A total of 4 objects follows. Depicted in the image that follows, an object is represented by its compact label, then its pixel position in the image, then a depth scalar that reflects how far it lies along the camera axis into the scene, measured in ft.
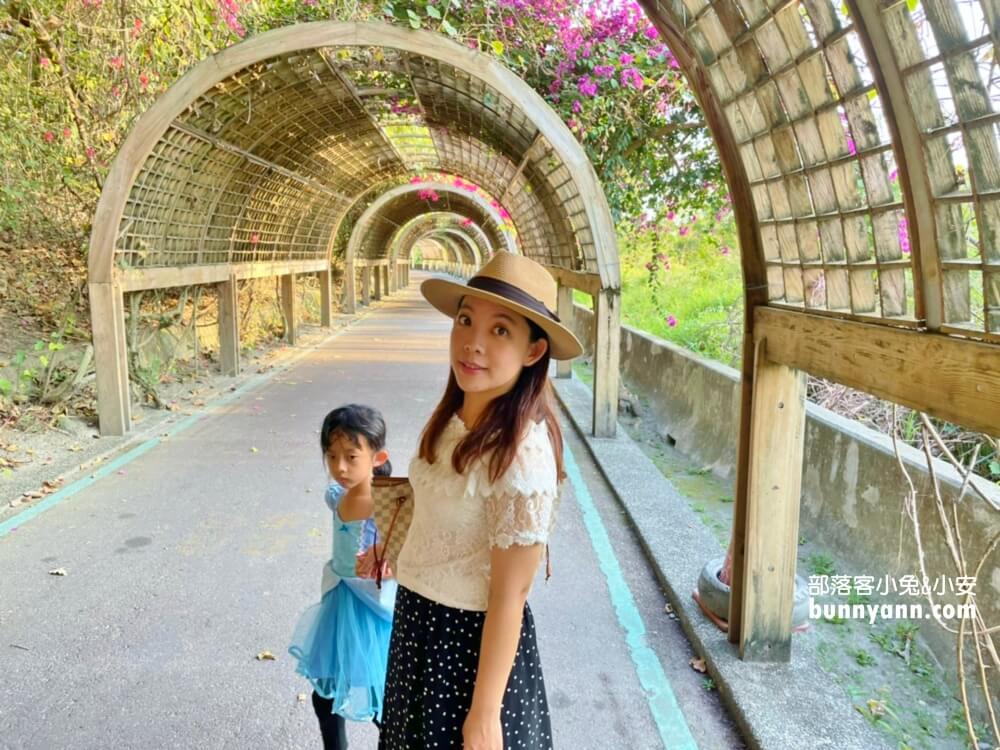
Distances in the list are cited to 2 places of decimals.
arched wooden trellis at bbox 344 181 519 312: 64.90
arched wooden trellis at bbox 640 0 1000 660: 5.91
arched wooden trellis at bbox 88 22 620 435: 20.84
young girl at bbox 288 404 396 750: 7.27
